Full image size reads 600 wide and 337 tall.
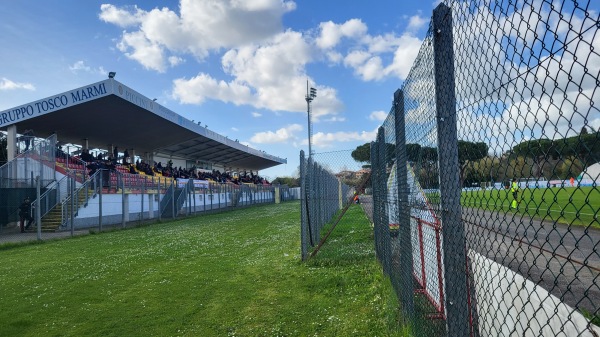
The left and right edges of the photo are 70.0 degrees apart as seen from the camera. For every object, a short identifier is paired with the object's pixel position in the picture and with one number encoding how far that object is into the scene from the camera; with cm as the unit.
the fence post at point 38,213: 1448
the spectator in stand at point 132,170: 3031
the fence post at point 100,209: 1833
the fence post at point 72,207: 1667
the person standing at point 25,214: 1811
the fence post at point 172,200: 2620
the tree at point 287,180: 8990
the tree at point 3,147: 3891
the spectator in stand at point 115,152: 3203
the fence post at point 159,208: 2502
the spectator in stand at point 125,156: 3368
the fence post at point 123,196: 2055
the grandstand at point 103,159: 1966
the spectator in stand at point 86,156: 2739
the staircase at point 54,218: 1853
